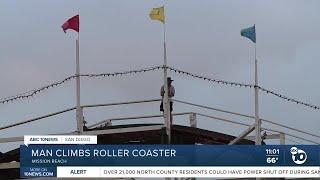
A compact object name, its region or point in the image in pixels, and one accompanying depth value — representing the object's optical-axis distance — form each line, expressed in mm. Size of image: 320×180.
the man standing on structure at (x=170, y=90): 40188
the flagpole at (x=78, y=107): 40125
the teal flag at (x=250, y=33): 43250
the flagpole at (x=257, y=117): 41000
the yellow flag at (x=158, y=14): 42188
